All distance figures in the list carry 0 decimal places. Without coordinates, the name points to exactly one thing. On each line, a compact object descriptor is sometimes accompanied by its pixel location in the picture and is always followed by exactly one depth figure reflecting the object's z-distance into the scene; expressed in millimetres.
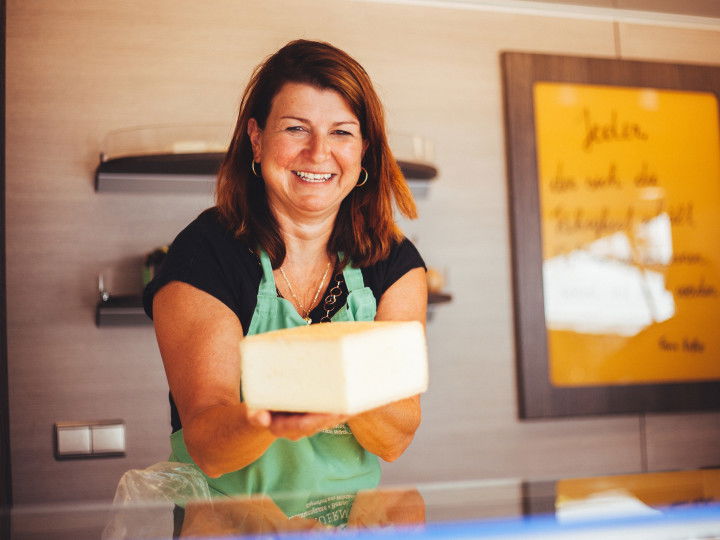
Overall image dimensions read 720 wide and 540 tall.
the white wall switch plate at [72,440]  1614
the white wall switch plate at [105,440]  1641
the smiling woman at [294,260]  911
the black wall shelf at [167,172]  1533
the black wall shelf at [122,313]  1553
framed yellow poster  1938
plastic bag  595
